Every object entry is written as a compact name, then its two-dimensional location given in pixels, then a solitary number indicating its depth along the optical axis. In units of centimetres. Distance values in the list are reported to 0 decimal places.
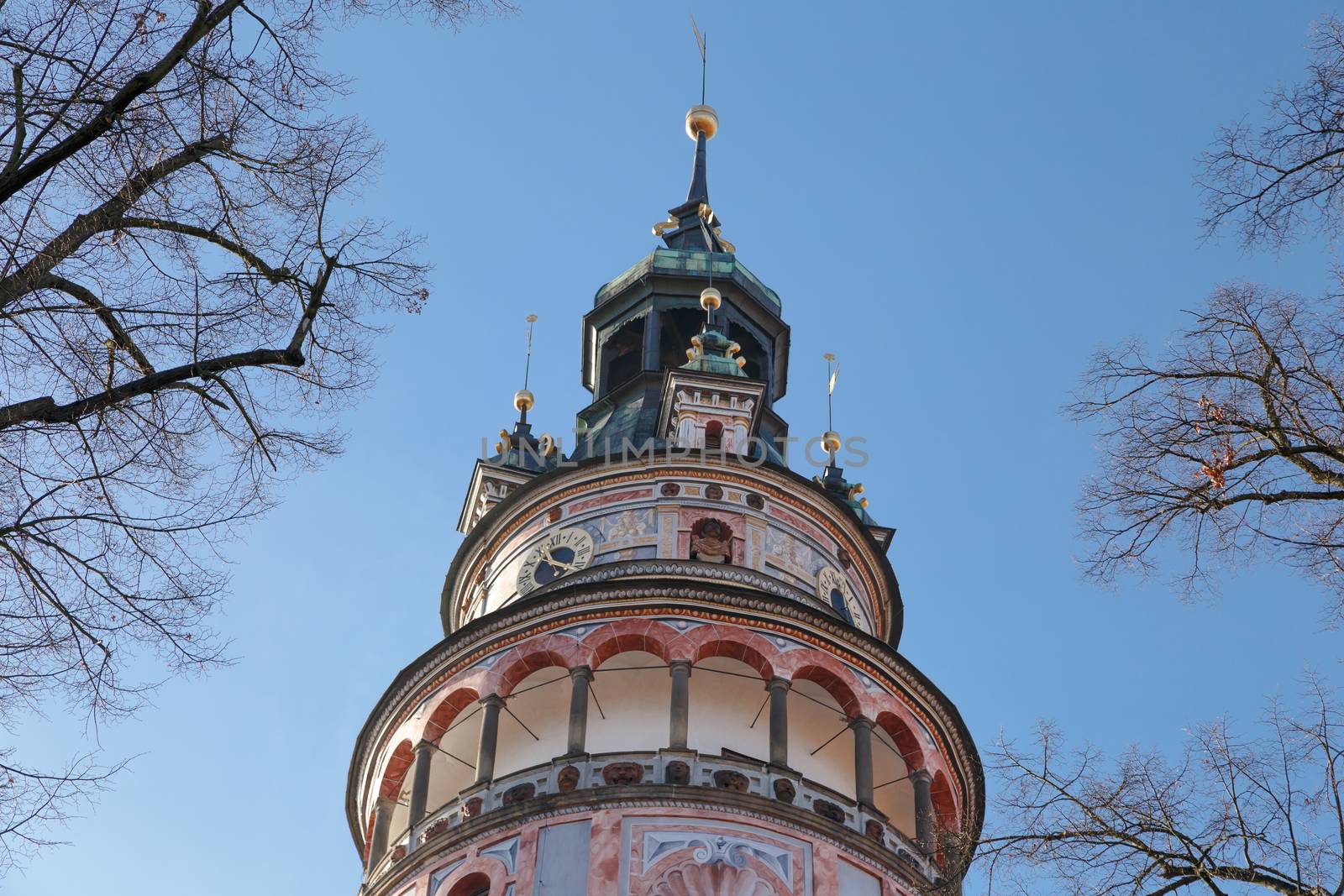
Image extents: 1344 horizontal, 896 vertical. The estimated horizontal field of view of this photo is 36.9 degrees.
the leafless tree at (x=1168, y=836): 1204
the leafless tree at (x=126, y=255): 1180
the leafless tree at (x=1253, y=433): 1218
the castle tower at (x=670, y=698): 2605
